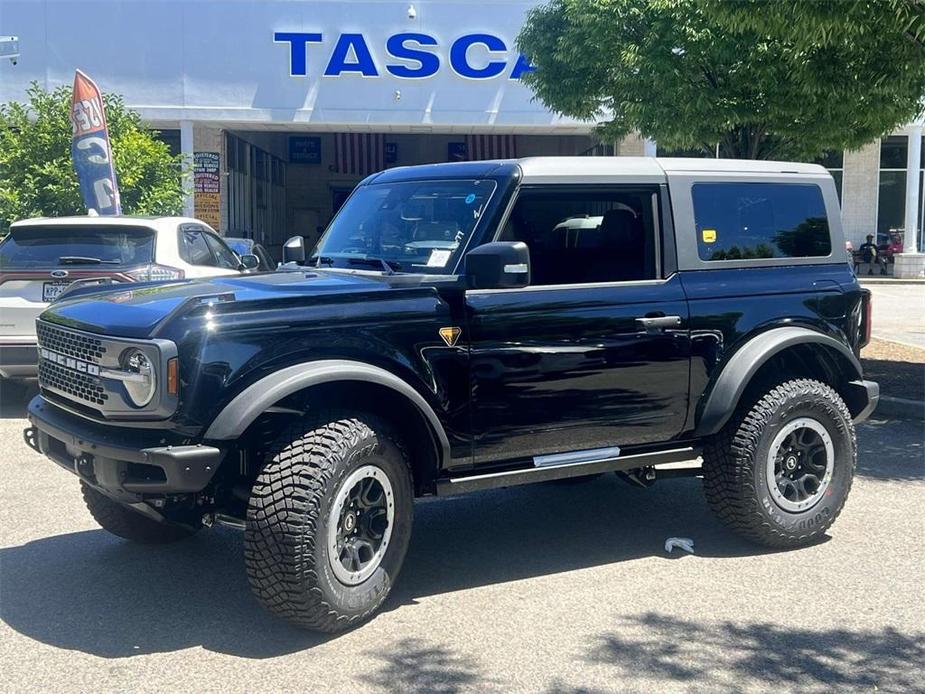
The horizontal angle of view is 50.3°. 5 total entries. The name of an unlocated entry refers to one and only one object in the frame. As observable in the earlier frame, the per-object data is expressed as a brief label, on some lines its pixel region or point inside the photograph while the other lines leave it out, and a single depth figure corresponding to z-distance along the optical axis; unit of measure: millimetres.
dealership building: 23172
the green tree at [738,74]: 8203
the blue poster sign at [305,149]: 35938
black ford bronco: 4117
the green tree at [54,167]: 14891
